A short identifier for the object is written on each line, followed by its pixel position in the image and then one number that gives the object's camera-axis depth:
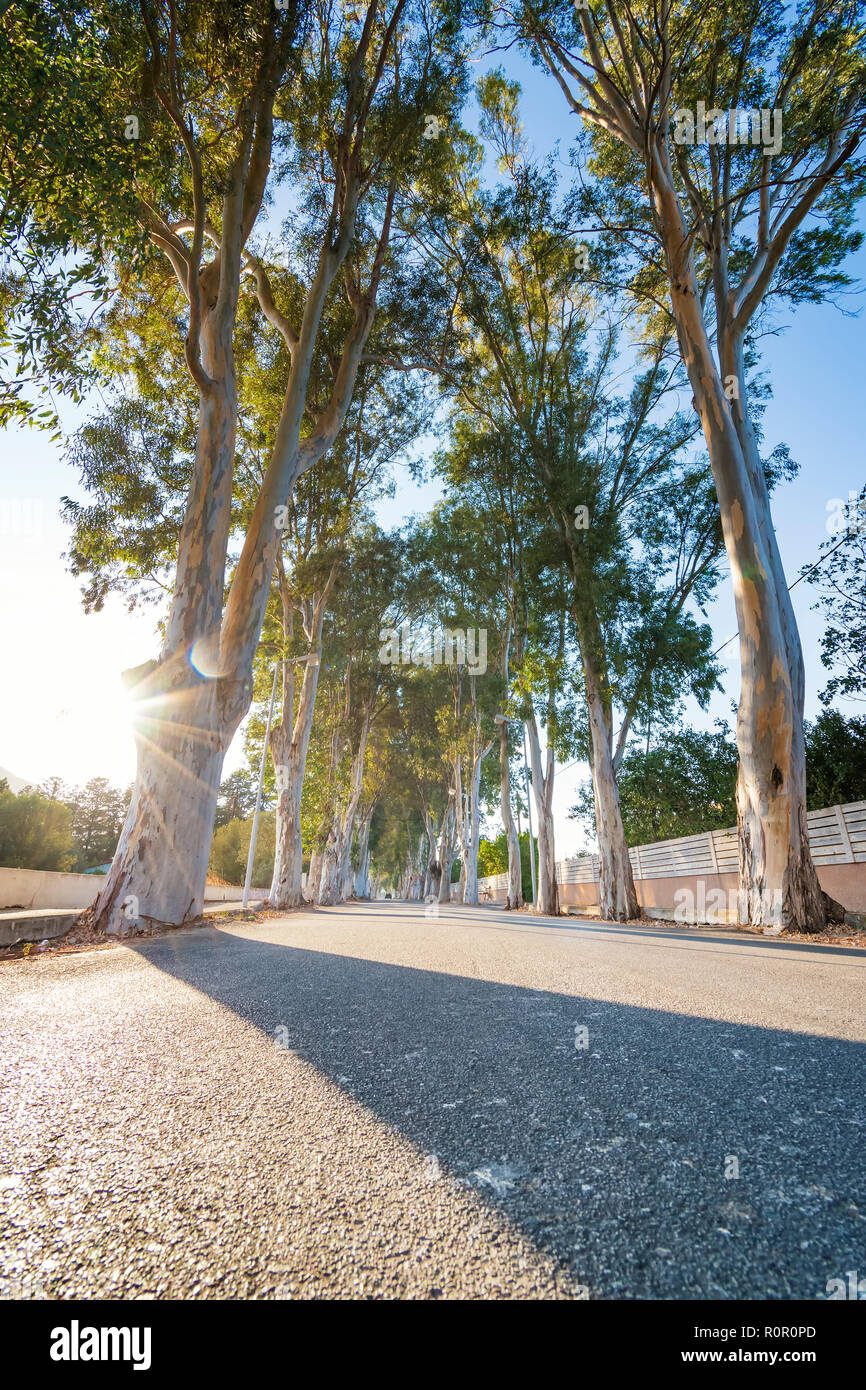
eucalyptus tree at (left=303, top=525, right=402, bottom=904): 18.60
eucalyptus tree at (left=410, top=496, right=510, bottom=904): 20.02
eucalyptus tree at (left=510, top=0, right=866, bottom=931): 8.04
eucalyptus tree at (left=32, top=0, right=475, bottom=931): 6.73
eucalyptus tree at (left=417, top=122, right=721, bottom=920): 13.30
